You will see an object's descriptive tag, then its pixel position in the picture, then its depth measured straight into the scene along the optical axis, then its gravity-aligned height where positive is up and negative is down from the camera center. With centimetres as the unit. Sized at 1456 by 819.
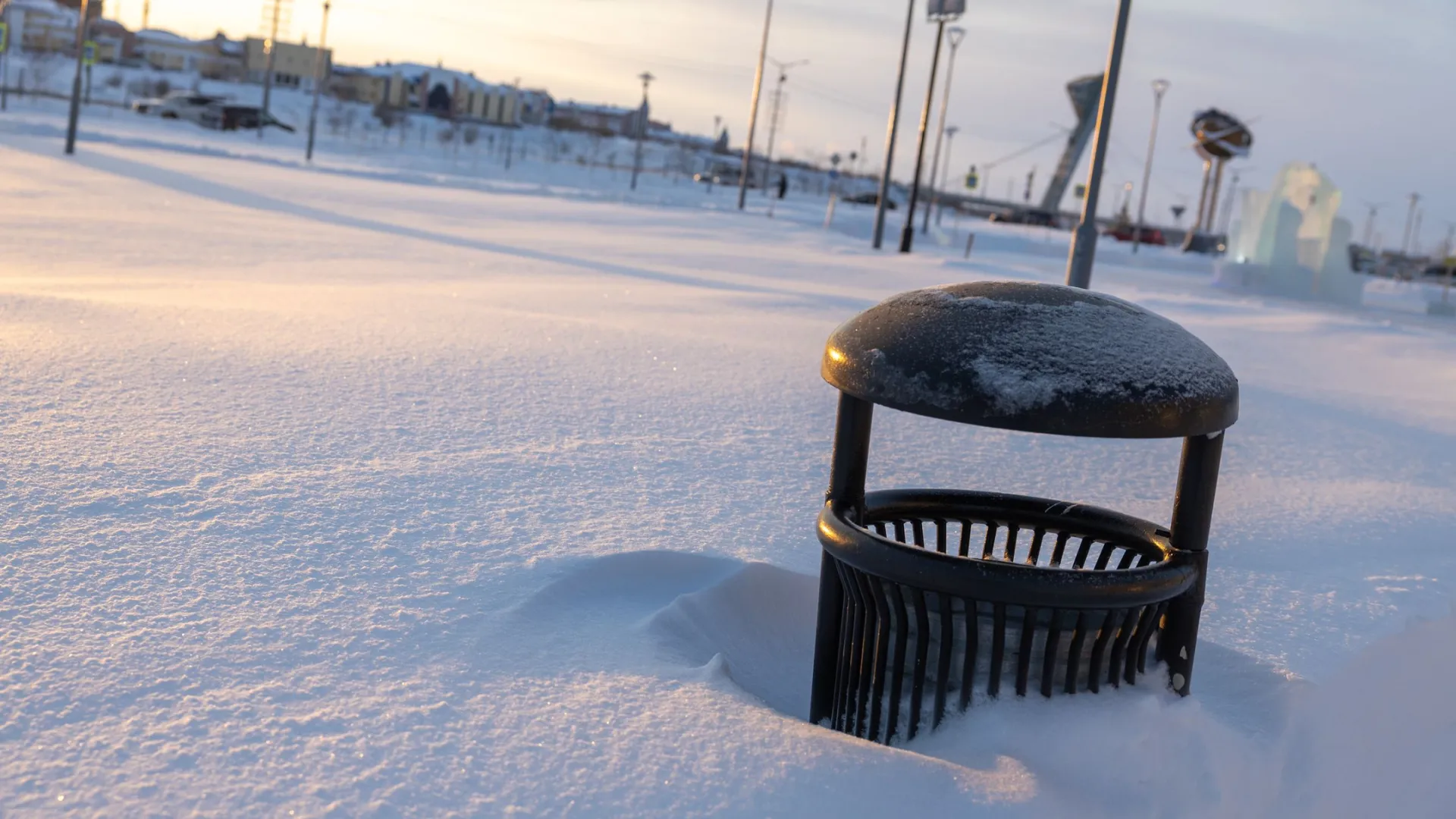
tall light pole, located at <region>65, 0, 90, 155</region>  2500 +164
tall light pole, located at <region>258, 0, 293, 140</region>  6050 +1081
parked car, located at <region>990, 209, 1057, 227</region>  7125 +497
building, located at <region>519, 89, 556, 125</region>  13238 +1360
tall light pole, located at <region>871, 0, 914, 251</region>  2669 +278
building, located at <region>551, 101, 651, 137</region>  15488 +1557
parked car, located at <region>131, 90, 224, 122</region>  5656 +338
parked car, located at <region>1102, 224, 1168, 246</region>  6688 +446
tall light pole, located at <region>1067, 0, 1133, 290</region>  1423 +166
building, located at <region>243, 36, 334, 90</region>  11012 +1172
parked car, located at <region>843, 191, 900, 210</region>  6886 +446
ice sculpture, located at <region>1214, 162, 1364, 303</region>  3067 +235
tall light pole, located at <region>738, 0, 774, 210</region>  4109 +591
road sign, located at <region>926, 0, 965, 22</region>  2686 +597
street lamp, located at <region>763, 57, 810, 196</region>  8642 +1065
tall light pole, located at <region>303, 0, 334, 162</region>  4066 +452
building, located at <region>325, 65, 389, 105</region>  11869 +1177
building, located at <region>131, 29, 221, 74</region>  11450 +1206
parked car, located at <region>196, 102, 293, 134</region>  5722 +343
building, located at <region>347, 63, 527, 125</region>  11912 +1216
